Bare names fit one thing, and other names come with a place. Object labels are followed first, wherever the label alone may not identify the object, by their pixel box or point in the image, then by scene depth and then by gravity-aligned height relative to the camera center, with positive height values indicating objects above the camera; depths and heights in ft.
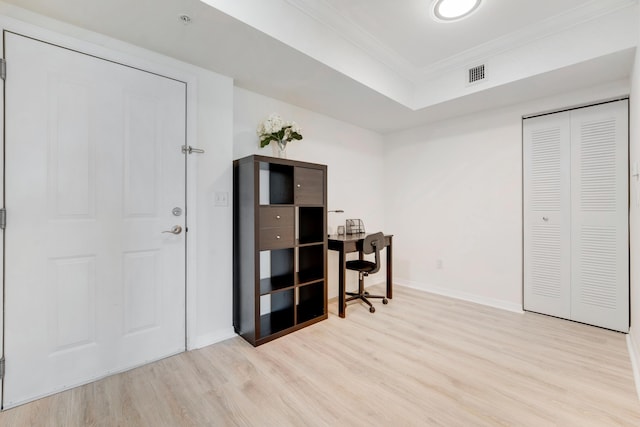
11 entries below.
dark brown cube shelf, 7.75 -0.94
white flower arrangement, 8.59 +2.52
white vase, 8.80 +1.99
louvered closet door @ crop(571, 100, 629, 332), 8.52 -0.07
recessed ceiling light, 6.89 +5.09
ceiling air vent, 9.18 +4.56
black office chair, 9.95 -1.93
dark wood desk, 9.64 -1.19
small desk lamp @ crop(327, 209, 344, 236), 11.72 -0.68
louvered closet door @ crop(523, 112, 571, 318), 9.48 -0.05
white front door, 5.41 -0.10
